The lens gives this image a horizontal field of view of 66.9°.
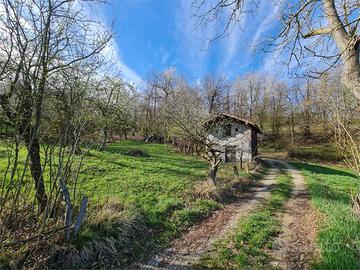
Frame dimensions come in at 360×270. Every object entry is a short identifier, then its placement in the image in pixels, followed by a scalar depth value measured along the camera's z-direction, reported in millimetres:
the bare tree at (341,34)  4246
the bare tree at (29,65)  4250
